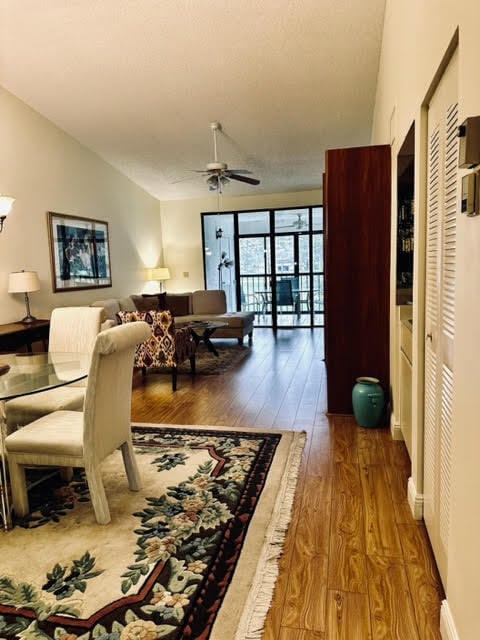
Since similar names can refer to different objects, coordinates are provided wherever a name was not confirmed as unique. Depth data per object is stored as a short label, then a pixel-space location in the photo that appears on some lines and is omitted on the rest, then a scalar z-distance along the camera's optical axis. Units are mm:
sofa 6748
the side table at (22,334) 4246
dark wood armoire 3285
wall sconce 4203
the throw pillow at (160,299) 7339
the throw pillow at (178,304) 7695
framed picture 5566
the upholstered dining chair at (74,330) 3254
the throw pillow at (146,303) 7230
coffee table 5805
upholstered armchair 4590
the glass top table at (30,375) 2115
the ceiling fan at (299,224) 8461
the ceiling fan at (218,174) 4891
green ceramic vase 3199
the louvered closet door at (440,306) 1475
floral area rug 1523
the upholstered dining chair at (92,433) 2031
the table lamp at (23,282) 4617
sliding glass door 8508
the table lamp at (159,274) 8172
